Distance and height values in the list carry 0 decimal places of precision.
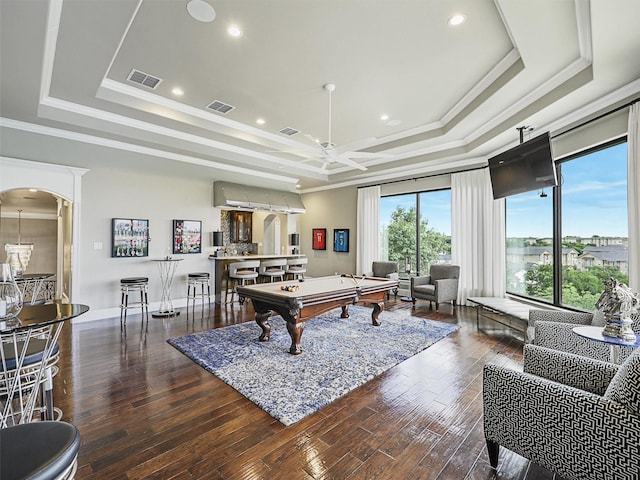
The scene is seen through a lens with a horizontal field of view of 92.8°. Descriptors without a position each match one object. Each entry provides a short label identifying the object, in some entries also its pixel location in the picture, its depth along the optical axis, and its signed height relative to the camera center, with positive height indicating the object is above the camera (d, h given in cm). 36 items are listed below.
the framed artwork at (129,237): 585 +7
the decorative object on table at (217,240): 722 +1
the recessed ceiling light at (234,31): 304 +213
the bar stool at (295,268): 785 -72
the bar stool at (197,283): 639 -90
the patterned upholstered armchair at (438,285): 621 -95
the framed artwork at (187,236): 669 +10
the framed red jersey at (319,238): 959 +9
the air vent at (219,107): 471 +213
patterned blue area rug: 285 -142
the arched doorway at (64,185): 473 +90
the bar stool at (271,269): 726 -70
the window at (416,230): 736 +29
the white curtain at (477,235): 621 +13
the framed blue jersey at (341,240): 902 +2
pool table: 383 -79
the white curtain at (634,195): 325 +50
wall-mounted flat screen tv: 408 +110
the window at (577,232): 401 +14
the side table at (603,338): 213 -73
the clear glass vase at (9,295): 178 -33
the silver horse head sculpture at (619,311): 225 -52
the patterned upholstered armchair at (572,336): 278 -92
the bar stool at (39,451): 99 -74
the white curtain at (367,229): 834 +33
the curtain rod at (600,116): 344 +160
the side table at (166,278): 632 -82
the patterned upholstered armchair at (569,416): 144 -95
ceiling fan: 424 +129
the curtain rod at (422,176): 663 +157
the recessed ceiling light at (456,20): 290 +215
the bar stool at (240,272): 674 -71
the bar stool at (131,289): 549 -91
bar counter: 712 -69
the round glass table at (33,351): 168 -76
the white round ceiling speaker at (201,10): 271 +211
